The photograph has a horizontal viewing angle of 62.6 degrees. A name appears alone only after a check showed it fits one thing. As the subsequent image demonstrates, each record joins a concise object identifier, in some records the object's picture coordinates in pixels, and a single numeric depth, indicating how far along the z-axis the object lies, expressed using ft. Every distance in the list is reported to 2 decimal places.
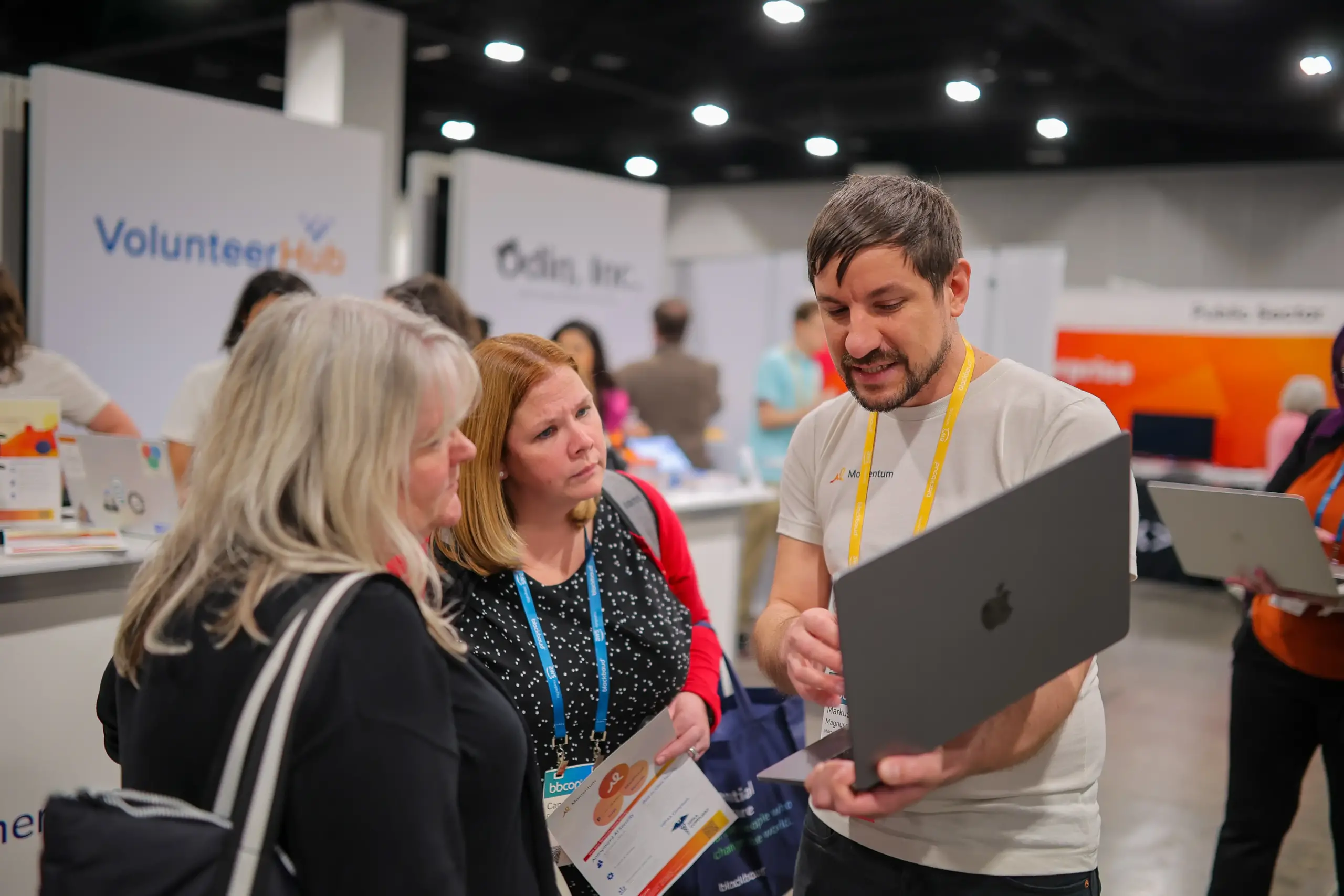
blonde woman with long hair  3.03
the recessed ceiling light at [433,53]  31.53
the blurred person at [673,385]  19.36
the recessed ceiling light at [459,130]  41.29
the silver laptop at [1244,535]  7.30
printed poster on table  9.20
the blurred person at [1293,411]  23.63
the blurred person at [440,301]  10.18
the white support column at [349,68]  22.41
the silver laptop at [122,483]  9.93
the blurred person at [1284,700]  7.42
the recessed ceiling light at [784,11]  19.90
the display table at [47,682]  8.54
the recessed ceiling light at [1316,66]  22.74
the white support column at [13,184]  14.34
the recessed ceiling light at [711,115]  30.76
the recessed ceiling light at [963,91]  28.29
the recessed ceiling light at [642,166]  44.24
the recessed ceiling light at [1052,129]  32.24
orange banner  28.50
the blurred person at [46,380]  10.91
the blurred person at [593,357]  17.22
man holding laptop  4.10
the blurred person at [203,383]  11.23
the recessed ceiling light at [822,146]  36.55
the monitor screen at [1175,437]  29.45
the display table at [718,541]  14.84
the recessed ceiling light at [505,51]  25.43
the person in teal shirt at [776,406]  19.65
